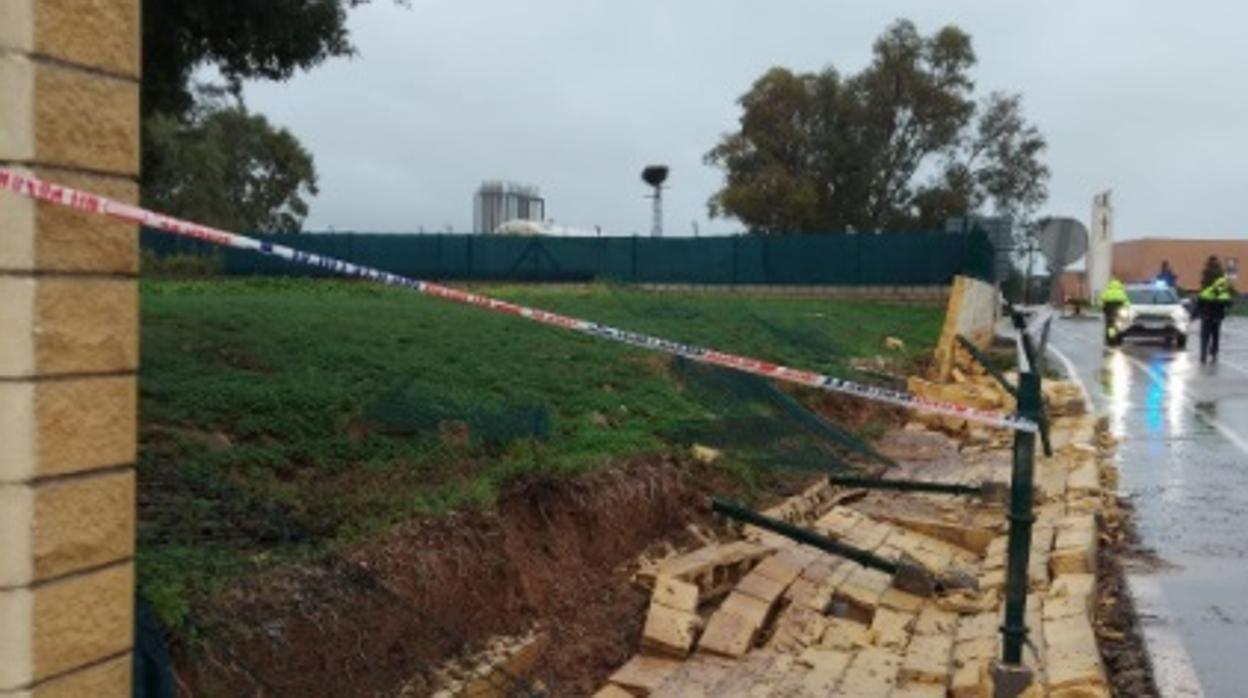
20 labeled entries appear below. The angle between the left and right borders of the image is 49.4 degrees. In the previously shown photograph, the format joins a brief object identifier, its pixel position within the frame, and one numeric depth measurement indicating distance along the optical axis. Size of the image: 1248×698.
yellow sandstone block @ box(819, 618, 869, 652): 6.93
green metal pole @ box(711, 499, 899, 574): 7.46
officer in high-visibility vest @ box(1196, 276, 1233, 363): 25.31
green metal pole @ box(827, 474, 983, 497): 8.38
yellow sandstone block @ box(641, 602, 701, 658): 6.62
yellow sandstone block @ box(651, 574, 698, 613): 6.83
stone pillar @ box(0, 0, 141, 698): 2.96
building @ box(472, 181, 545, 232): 62.59
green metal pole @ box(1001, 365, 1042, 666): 5.35
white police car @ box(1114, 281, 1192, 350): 30.11
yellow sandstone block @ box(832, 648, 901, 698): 6.19
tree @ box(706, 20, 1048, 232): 57.44
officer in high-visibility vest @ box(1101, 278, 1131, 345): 29.62
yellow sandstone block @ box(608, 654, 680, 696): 6.21
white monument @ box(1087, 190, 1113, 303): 34.16
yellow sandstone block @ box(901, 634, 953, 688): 6.20
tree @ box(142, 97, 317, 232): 51.91
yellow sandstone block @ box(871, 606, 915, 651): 6.92
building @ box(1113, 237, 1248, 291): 92.38
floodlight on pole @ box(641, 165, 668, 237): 42.28
